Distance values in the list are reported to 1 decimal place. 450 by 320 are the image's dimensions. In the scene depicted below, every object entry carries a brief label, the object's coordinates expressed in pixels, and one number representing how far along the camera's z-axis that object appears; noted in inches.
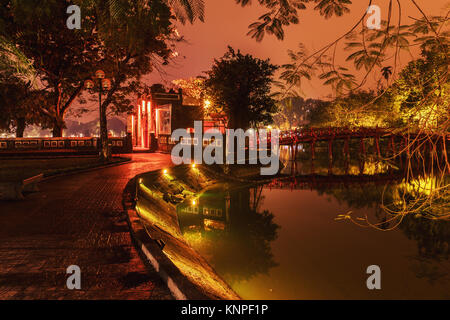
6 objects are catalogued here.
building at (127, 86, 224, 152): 1307.8
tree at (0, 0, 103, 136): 932.0
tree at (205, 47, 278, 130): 1106.7
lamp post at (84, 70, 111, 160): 743.7
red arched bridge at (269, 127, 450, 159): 1439.5
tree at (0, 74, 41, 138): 980.6
